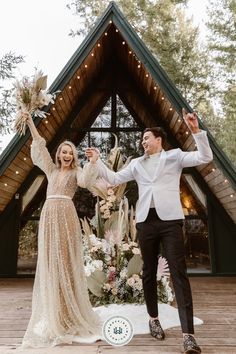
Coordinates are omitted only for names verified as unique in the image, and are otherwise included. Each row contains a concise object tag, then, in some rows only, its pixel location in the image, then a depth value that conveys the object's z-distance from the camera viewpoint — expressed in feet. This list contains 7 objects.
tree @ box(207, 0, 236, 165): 37.50
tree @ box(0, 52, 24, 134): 27.27
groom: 8.25
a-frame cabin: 16.47
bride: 8.99
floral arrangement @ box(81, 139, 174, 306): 12.24
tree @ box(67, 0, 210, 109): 37.35
